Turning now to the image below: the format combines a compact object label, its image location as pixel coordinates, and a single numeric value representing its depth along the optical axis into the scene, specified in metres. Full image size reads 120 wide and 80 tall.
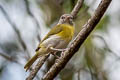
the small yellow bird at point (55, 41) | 6.77
